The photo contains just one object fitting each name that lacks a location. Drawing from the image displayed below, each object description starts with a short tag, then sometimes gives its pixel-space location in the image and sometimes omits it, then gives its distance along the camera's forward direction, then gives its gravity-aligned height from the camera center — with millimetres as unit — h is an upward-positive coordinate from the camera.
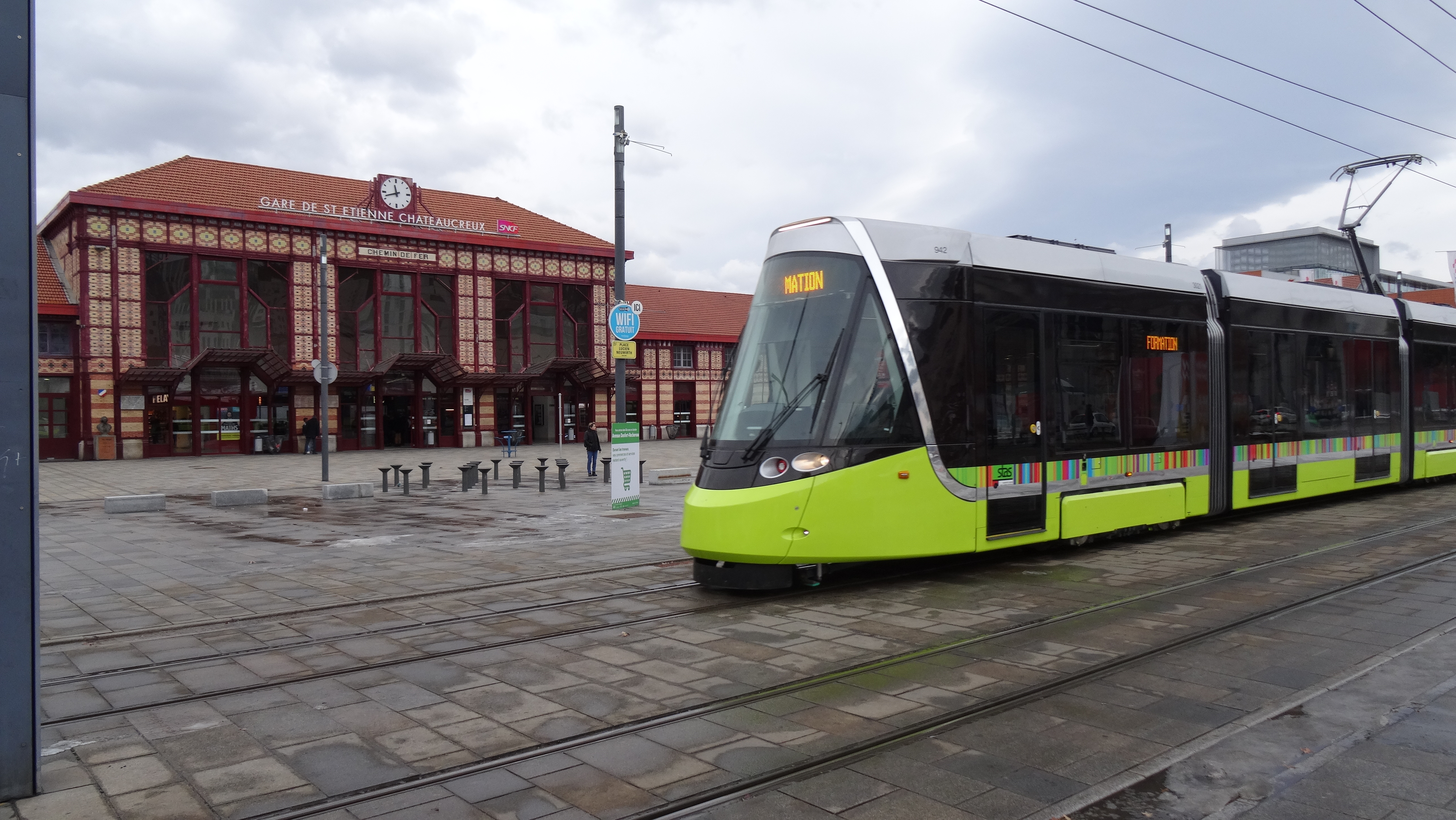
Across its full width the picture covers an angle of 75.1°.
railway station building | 33562 +3955
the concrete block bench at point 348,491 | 19375 -1621
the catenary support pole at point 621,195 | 15976 +3647
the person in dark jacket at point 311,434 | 34875 -779
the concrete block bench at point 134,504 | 16469 -1580
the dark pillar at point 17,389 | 3789 +105
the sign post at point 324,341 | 21484 +1839
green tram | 7918 +41
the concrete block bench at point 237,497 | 17922 -1617
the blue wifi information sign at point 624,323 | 15836 +1479
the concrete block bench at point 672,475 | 23641 -1702
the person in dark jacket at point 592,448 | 25422 -996
